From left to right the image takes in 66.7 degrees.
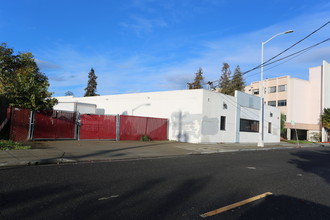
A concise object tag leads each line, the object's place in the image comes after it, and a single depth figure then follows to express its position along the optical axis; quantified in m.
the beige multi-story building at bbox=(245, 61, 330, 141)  48.50
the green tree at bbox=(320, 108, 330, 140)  45.12
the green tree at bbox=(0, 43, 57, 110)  14.80
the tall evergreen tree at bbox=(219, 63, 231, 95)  56.81
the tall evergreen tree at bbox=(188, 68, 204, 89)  58.62
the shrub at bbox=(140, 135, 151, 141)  20.23
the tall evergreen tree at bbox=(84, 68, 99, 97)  68.56
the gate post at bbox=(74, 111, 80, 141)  17.09
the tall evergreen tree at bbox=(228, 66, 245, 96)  56.97
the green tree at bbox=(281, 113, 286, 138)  41.74
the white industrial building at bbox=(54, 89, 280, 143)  21.53
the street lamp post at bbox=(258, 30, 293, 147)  21.67
